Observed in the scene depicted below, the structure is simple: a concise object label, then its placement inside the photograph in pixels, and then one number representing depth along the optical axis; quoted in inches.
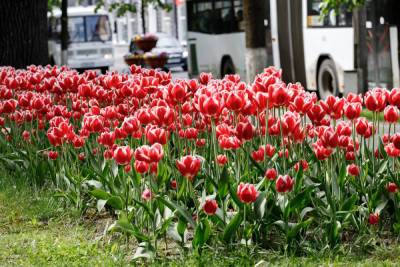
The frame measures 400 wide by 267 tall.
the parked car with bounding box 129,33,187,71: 2512.3
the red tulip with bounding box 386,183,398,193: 322.0
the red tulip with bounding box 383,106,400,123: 332.0
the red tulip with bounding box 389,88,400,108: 330.6
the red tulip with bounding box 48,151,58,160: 409.4
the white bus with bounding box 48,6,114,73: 2241.3
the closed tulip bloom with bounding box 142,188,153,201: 311.7
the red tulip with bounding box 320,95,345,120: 340.6
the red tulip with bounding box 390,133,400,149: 325.3
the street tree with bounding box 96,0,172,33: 1803.1
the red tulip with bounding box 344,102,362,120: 332.0
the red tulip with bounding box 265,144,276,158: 333.9
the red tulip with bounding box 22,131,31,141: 445.8
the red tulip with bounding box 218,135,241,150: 323.9
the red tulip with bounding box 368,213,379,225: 312.6
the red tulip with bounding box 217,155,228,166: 334.9
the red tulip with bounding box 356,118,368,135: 329.7
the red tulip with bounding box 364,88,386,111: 331.0
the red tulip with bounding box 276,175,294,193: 297.1
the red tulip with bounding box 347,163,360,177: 326.0
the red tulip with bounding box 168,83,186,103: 340.2
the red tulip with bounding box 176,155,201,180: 294.6
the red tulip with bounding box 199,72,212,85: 440.8
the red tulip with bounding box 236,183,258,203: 289.2
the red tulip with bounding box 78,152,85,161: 414.4
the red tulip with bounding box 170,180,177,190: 343.4
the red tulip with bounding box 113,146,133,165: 311.7
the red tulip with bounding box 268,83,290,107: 315.5
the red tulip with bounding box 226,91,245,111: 311.3
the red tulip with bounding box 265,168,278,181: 311.3
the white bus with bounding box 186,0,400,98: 975.2
